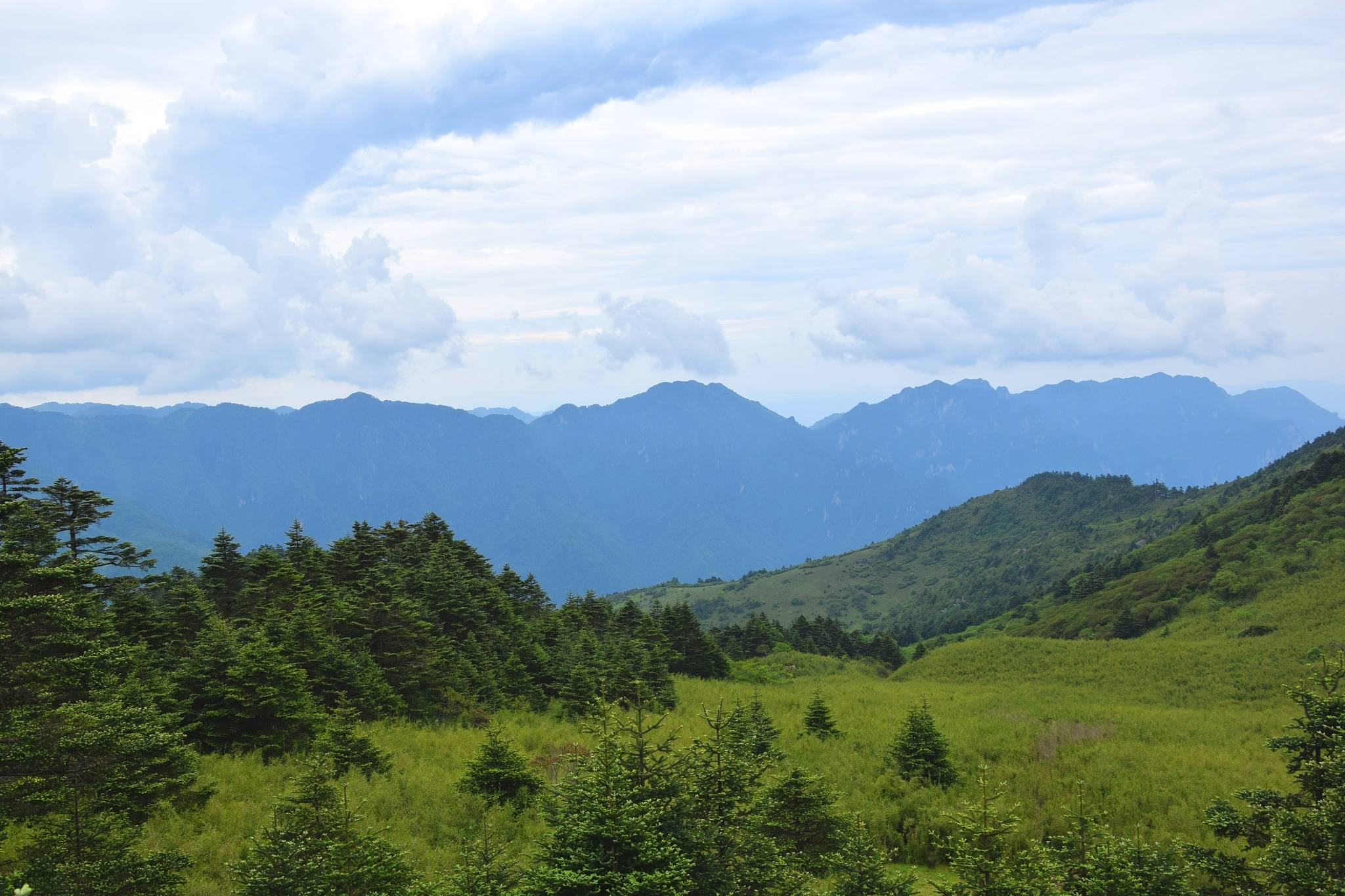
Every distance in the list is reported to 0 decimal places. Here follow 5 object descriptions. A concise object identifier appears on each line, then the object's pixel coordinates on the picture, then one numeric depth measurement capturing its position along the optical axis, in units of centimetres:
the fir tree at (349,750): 2014
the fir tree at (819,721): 3194
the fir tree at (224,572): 3641
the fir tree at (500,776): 2073
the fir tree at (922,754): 2512
